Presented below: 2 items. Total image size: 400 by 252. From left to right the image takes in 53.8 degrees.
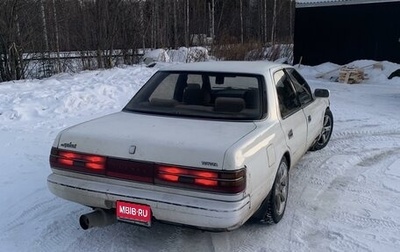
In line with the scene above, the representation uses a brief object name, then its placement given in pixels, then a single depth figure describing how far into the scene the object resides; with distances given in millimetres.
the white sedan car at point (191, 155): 2723
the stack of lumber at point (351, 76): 13969
